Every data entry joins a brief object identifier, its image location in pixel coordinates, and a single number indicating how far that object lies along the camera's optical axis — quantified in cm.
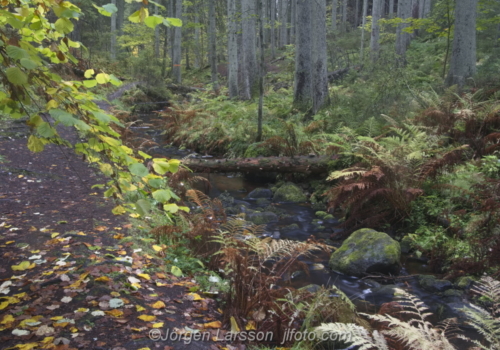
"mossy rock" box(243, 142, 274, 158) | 928
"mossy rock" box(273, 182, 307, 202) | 786
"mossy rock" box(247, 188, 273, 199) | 818
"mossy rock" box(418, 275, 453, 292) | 445
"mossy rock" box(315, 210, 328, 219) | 694
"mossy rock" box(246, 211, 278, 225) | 665
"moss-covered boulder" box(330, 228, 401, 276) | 486
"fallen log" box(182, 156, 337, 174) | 808
